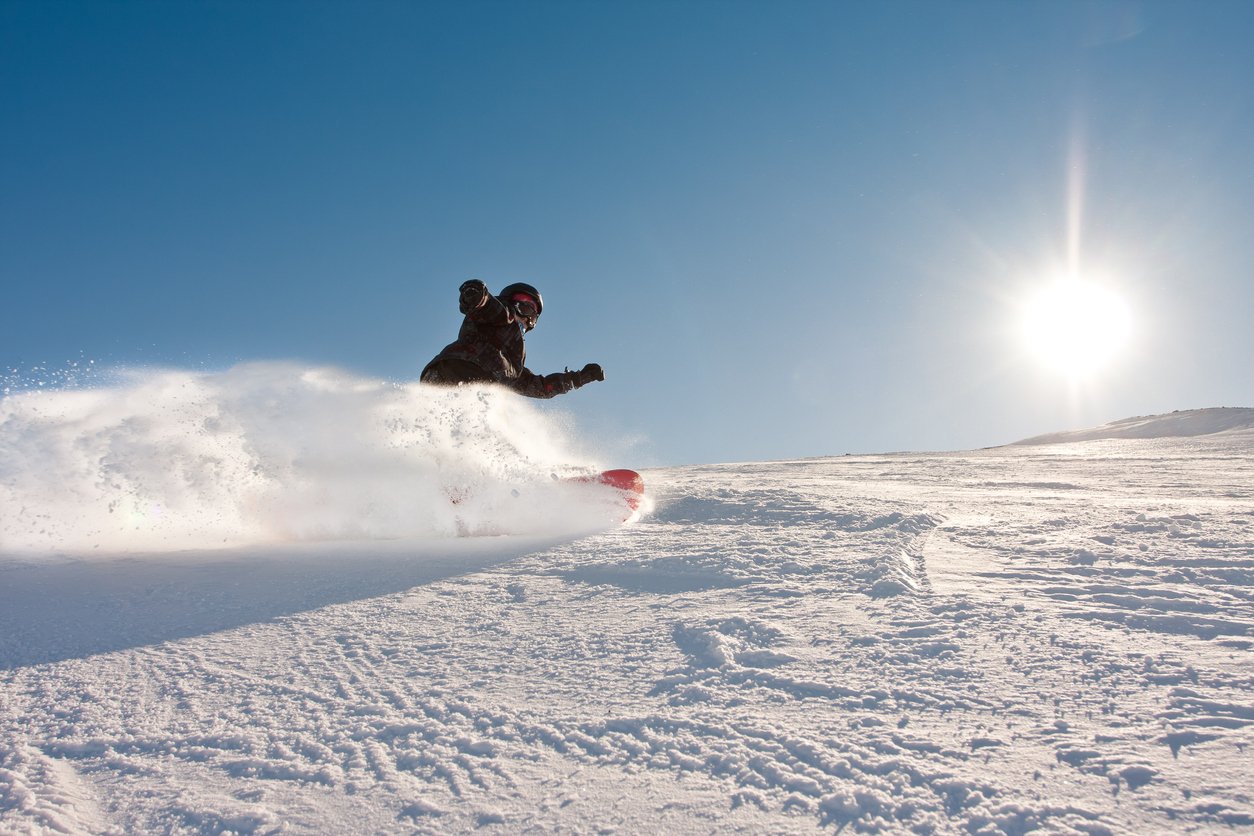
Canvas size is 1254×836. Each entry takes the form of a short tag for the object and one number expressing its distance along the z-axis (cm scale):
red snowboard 524
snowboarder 639
